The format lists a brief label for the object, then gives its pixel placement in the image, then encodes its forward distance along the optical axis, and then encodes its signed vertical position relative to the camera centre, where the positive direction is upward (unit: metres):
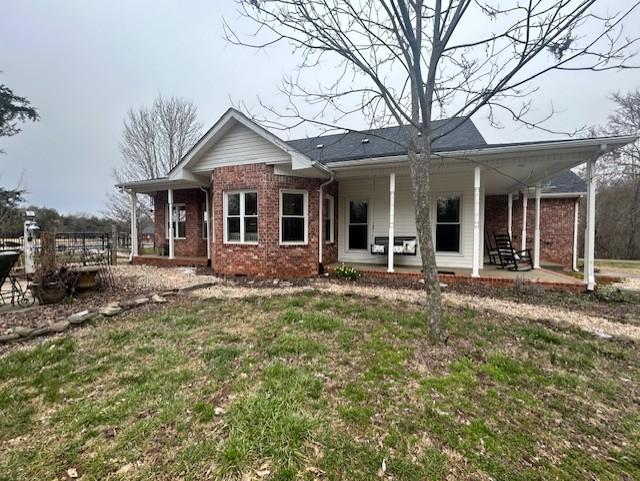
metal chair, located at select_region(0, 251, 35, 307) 5.44 -0.74
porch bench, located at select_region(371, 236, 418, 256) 9.21 -0.49
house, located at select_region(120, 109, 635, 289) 7.48 +1.14
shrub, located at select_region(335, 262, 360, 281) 8.20 -1.14
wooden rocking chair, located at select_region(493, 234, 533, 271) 9.01 -0.76
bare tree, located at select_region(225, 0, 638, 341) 3.31 +2.22
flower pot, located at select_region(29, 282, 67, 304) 5.82 -1.14
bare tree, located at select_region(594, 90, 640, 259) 18.40 +2.34
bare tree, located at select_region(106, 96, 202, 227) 20.31 +6.50
